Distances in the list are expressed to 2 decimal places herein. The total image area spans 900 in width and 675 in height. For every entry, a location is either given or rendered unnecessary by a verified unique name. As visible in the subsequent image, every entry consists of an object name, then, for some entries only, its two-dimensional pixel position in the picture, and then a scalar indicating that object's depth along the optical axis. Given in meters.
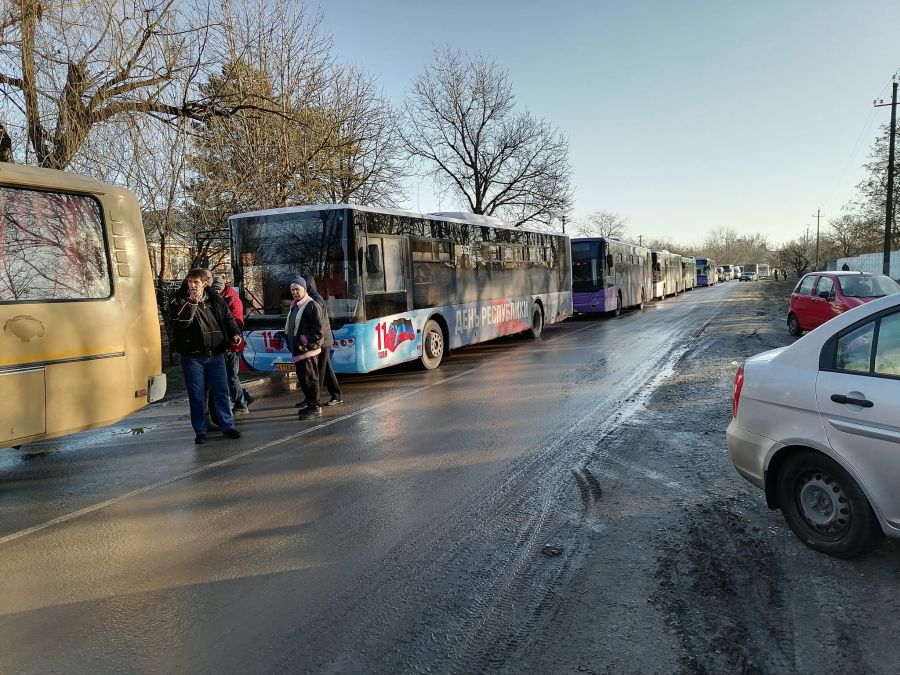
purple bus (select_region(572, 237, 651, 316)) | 24.45
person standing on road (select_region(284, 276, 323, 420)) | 8.20
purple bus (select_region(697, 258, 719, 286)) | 72.06
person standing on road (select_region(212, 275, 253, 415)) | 8.45
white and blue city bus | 9.91
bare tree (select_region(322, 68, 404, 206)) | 18.42
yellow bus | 5.11
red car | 13.34
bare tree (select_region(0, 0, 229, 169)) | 10.83
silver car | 3.34
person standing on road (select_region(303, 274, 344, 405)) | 8.40
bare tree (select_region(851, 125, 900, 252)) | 39.03
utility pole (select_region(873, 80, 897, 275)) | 29.70
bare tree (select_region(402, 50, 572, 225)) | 37.34
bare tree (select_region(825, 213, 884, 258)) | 41.96
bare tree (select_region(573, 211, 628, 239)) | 95.00
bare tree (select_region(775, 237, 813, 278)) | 62.19
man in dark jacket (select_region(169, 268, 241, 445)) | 7.01
